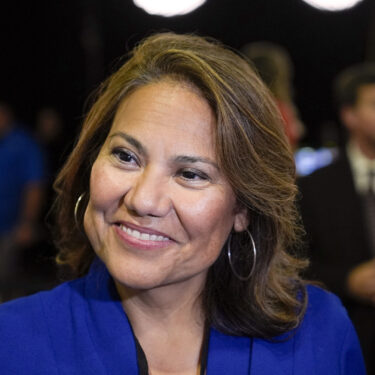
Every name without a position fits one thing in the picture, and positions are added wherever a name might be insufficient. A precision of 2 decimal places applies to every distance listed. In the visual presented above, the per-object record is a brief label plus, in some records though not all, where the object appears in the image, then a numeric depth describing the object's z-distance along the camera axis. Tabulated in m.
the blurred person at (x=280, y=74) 3.22
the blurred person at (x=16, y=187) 5.13
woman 1.59
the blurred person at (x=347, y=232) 2.75
